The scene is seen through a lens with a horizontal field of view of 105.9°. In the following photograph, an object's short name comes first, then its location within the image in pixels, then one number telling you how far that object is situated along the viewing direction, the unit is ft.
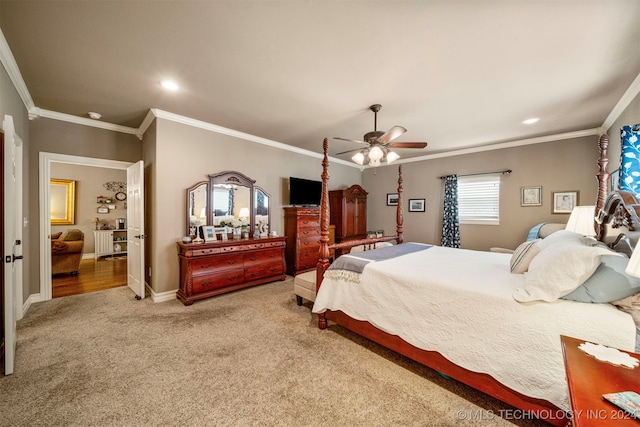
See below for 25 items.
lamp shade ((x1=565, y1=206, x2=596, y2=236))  7.88
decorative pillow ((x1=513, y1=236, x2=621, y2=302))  4.47
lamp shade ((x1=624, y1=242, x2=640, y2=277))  2.61
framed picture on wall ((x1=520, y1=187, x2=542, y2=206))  13.98
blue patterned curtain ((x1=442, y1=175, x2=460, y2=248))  16.69
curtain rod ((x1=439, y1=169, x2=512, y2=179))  14.84
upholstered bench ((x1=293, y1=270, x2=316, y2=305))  9.68
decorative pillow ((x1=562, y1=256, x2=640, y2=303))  4.26
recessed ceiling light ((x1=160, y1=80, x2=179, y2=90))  8.23
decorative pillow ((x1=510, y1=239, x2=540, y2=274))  6.56
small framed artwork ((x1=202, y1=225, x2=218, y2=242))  11.72
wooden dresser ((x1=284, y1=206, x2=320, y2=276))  15.30
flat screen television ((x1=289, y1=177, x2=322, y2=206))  15.98
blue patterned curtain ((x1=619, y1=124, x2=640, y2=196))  7.79
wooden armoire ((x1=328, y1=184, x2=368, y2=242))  18.60
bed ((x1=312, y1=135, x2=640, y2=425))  4.35
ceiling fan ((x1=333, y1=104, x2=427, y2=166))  9.46
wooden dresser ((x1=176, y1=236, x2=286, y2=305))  10.64
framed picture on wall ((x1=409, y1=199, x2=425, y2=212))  18.52
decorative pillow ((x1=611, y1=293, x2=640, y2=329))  4.20
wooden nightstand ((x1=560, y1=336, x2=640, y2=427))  2.09
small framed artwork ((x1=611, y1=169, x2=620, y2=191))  9.00
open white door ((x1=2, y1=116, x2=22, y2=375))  5.85
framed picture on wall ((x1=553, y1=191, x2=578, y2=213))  12.96
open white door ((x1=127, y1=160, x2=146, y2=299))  11.12
